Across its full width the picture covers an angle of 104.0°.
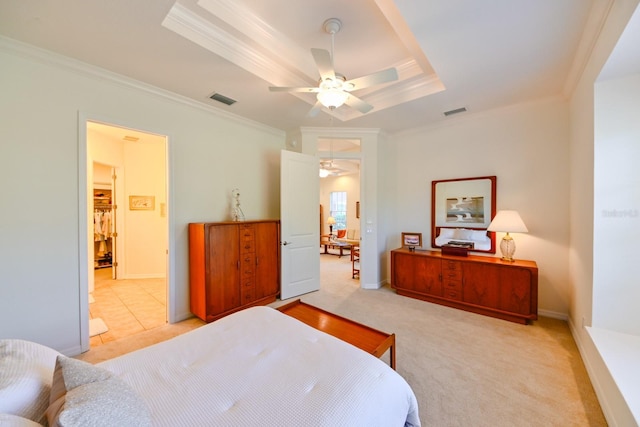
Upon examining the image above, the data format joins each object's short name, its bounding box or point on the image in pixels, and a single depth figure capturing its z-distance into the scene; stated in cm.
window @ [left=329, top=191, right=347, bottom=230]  907
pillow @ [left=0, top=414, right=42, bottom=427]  65
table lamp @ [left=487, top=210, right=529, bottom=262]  303
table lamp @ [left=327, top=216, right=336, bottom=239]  905
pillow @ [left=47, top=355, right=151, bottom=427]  69
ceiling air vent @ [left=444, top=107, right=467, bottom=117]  346
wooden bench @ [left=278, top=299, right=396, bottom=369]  184
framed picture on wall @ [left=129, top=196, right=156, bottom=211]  509
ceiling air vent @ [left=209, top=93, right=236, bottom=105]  304
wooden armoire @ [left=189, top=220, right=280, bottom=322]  298
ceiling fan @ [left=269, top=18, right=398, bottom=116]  196
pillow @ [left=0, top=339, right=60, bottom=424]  81
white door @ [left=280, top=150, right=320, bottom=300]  379
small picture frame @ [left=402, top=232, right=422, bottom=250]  404
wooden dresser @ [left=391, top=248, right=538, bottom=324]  292
